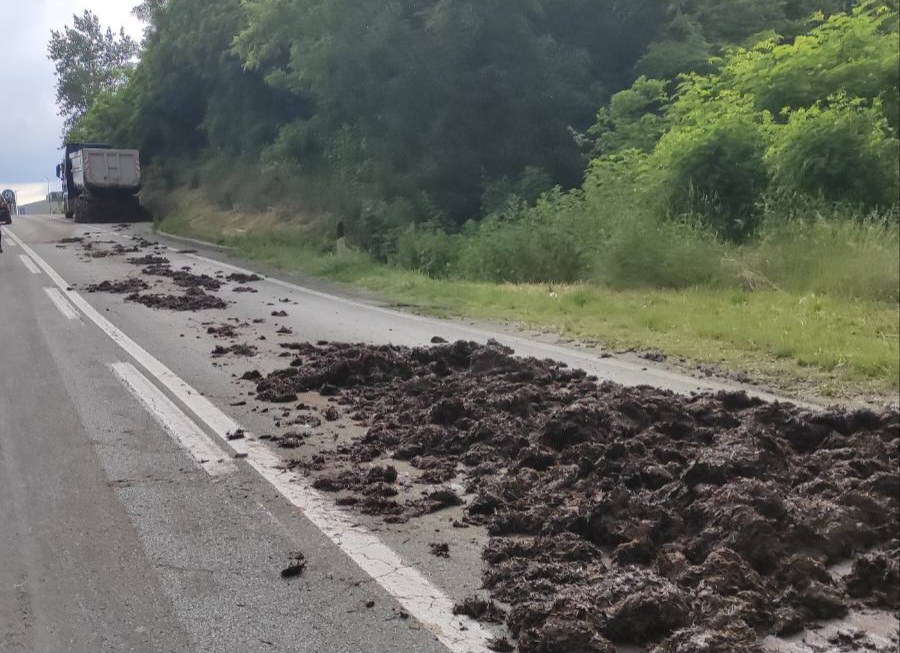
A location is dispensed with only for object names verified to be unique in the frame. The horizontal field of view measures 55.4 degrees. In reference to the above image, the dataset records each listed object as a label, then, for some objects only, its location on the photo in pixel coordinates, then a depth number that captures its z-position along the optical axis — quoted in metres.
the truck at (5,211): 29.56
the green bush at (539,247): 16.69
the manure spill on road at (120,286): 15.75
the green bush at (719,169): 12.94
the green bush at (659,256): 11.82
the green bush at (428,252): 20.36
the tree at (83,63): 80.12
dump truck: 39.91
